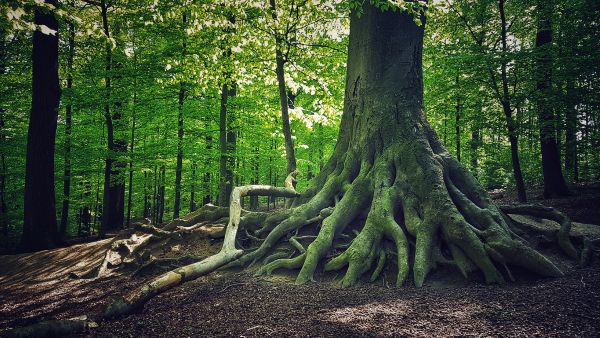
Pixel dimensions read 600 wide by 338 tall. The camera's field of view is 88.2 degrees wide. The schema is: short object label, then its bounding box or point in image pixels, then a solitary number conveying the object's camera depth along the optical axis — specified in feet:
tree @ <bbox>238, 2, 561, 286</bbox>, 13.71
